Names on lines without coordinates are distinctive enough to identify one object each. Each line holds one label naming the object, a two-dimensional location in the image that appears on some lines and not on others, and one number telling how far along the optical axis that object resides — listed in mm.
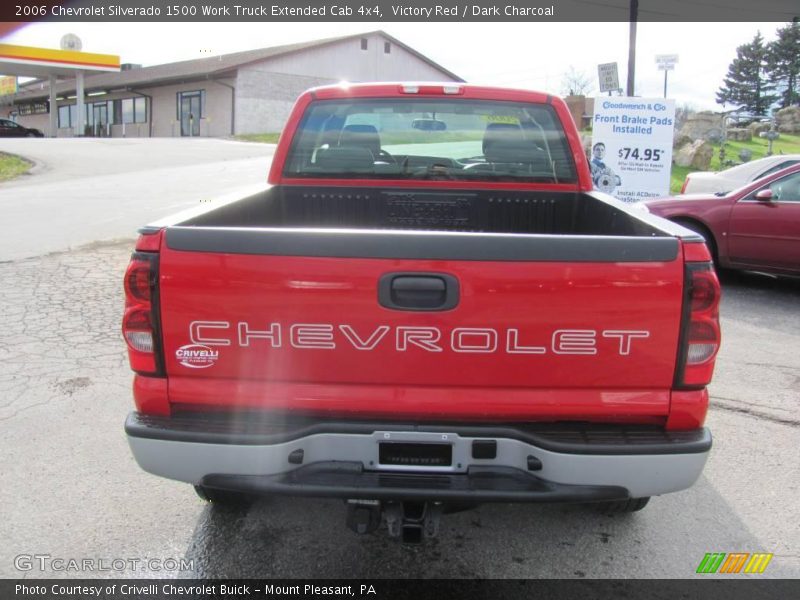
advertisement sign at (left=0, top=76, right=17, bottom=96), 59188
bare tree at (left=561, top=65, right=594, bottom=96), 50094
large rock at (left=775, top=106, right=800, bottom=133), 40531
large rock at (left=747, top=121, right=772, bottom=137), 41406
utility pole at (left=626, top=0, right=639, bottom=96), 14750
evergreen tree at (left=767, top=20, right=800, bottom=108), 61312
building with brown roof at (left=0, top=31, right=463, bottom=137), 38281
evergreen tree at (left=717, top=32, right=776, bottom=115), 65812
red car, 7535
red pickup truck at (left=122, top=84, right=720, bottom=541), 2293
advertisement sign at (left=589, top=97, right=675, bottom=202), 11648
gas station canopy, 39094
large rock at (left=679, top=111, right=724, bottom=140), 27812
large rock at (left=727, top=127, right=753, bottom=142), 36656
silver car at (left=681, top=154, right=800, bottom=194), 11344
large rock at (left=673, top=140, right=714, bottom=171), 21906
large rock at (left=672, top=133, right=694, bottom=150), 25030
